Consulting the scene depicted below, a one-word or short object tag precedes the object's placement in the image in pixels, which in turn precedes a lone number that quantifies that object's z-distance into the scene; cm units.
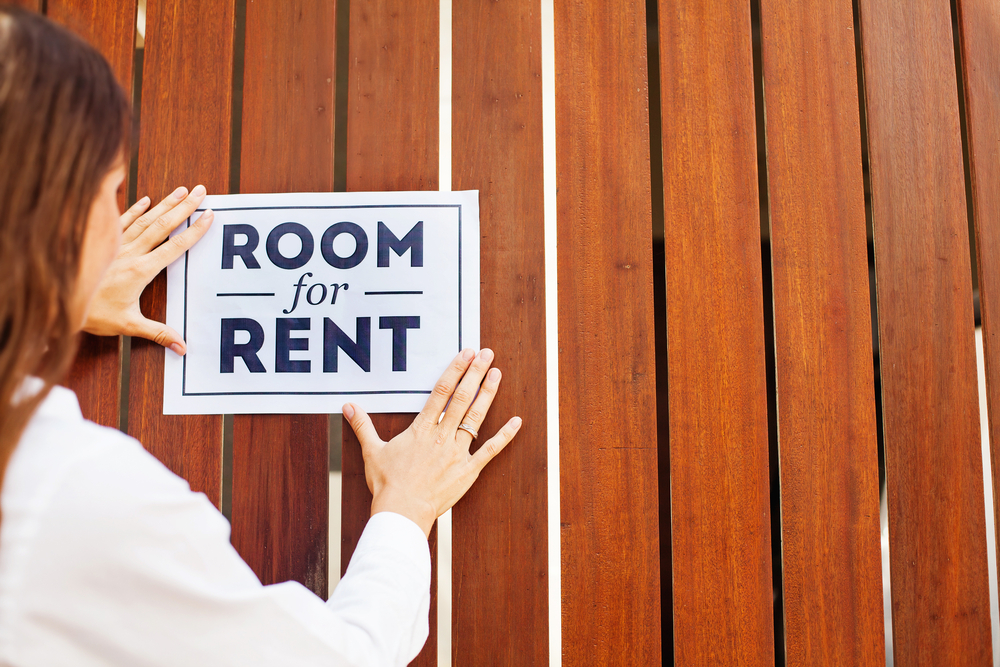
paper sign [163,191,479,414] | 98
